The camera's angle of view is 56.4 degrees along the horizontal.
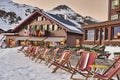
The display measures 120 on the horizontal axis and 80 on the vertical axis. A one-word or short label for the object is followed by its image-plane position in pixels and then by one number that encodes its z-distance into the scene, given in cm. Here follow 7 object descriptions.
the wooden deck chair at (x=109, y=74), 287
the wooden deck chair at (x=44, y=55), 672
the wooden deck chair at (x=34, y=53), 772
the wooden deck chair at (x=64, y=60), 447
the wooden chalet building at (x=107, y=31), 1121
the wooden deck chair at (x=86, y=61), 369
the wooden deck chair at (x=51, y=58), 559
